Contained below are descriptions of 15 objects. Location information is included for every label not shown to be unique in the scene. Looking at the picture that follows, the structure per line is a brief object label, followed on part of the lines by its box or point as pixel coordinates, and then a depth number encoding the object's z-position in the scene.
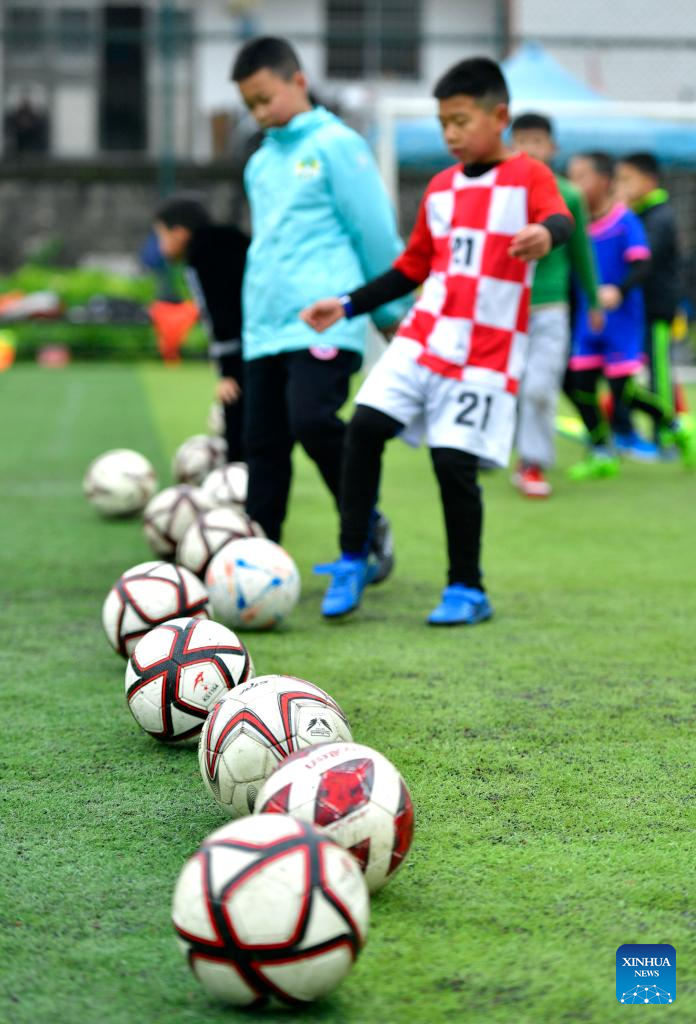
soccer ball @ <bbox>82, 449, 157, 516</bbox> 14.43
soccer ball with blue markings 9.47
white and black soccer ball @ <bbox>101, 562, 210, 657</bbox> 8.55
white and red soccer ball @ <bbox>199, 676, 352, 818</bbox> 5.80
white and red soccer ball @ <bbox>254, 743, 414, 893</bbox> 4.98
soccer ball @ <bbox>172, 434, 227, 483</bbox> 15.04
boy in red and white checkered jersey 9.34
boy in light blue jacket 10.49
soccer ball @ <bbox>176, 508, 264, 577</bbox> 10.72
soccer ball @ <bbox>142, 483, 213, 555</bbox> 11.91
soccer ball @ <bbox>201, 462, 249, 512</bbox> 12.67
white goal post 28.58
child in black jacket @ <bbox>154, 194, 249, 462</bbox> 13.43
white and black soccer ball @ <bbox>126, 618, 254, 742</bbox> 6.93
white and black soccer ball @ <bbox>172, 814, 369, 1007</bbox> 4.16
